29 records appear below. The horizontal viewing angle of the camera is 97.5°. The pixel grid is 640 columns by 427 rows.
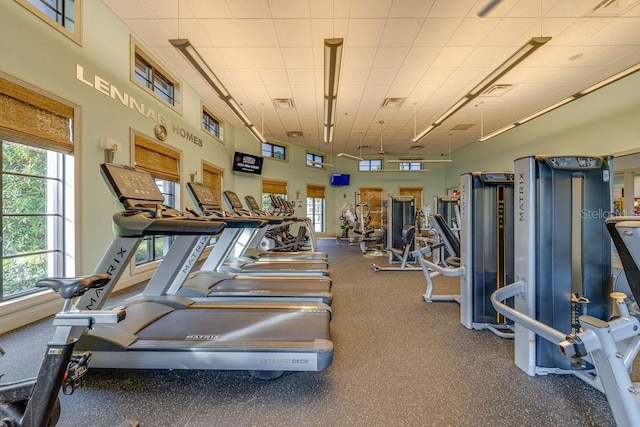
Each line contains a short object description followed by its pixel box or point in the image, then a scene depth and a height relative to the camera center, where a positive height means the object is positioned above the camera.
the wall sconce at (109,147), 3.60 +0.86
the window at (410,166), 12.90 +2.18
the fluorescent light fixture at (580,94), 3.83 +2.00
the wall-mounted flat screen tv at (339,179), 12.30 +1.49
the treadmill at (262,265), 4.19 -0.87
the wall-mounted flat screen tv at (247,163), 8.20 +1.50
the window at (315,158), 11.41 +2.31
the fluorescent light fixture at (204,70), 3.22 +1.89
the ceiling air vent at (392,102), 6.48 +2.63
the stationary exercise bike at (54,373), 1.09 -0.64
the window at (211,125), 6.82 +2.27
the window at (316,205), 11.74 +0.34
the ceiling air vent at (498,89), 5.72 +2.60
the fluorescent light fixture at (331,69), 3.34 +2.02
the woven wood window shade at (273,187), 9.49 +0.92
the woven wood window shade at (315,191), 11.61 +0.92
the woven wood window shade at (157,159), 4.41 +0.93
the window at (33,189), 2.68 +0.26
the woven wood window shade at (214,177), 6.66 +0.89
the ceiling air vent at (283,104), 6.48 +2.60
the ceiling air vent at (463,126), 8.27 +2.63
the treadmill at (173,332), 1.73 -0.85
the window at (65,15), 3.00 +2.23
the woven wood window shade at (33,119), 2.54 +0.94
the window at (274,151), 9.80 +2.24
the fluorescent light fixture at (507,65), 3.37 +2.02
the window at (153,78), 4.35 +2.35
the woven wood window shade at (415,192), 12.94 +0.98
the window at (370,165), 12.70 +2.20
